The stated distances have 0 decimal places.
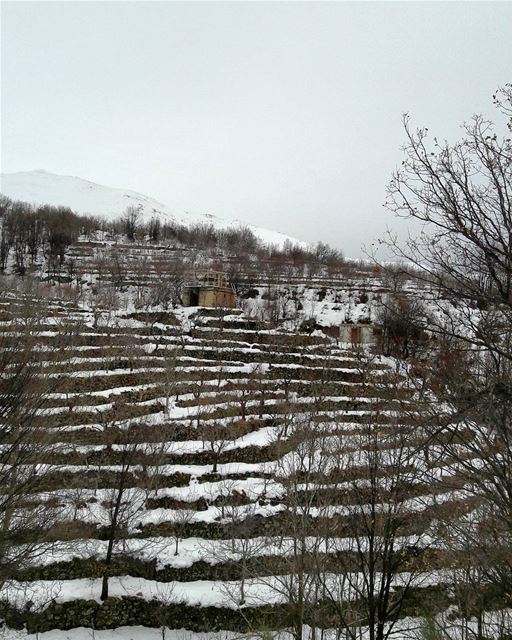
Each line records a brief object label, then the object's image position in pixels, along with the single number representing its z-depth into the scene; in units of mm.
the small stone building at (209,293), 36812
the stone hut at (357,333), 33625
